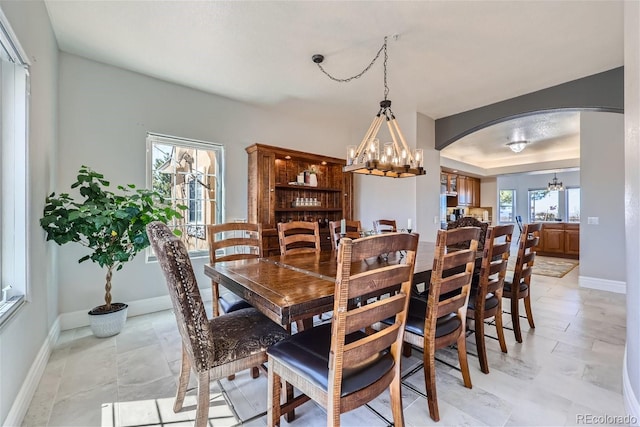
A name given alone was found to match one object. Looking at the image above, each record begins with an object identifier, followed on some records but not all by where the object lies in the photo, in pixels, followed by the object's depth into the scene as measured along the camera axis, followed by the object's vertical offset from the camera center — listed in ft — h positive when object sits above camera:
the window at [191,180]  11.43 +1.35
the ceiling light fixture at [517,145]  18.78 +4.34
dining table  4.21 -1.32
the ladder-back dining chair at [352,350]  3.59 -2.15
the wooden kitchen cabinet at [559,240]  22.35 -2.39
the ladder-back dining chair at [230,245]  6.90 -0.95
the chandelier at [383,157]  8.86 +1.76
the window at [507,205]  32.14 +0.65
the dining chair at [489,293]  6.77 -2.09
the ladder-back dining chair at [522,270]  8.14 -1.76
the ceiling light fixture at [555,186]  26.58 +2.32
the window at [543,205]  29.73 +0.59
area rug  17.53 -3.81
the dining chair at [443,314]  5.14 -2.11
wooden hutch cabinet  12.86 +1.05
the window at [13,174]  5.61 +0.77
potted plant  7.34 -0.38
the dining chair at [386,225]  12.80 -0.65
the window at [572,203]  28.35 +0.76
